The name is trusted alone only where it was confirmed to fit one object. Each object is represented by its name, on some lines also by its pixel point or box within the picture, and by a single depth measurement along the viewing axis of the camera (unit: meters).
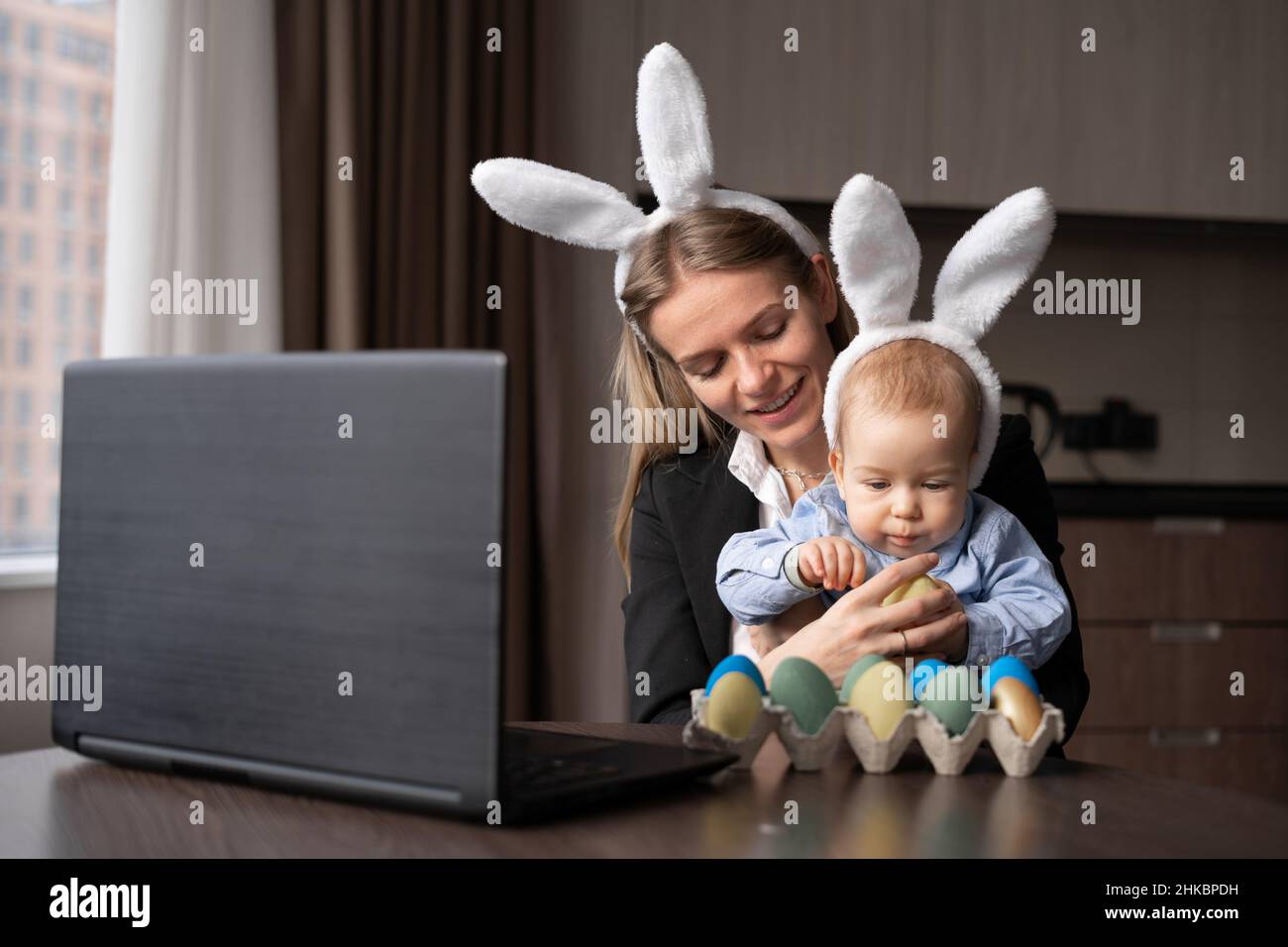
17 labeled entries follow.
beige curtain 2.37
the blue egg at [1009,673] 0.86
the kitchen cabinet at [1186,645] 3.08
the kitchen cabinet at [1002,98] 3.19
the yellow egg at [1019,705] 0.83
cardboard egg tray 0.82
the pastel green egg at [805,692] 0.85
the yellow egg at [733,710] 0.84
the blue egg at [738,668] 0.88
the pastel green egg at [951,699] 0.84
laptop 0.64
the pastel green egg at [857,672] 0.88
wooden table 0.64
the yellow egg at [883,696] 0.83
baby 1.18
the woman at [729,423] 1.44
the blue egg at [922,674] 0.89
